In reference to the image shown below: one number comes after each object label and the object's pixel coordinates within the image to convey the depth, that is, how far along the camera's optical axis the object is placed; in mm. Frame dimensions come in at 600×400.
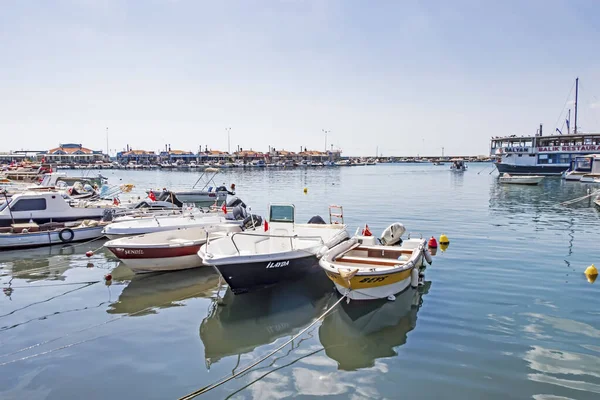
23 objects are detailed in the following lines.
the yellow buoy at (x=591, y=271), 14680
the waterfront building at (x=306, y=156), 198725
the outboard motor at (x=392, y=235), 18153
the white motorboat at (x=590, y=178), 61600
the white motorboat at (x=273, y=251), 12000
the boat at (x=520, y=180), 63062
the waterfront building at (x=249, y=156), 180875
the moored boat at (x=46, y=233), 19500
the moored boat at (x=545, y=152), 78375
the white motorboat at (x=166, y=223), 17703
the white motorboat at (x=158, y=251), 14945
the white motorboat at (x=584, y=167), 67312
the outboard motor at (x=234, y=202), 25208
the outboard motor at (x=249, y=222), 19572
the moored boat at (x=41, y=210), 21781
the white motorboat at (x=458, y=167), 117281
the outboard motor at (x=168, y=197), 30034
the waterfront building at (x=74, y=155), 164500
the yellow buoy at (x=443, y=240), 20469
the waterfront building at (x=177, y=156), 181050
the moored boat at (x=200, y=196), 38719
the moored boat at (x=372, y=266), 11266
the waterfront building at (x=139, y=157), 183412
